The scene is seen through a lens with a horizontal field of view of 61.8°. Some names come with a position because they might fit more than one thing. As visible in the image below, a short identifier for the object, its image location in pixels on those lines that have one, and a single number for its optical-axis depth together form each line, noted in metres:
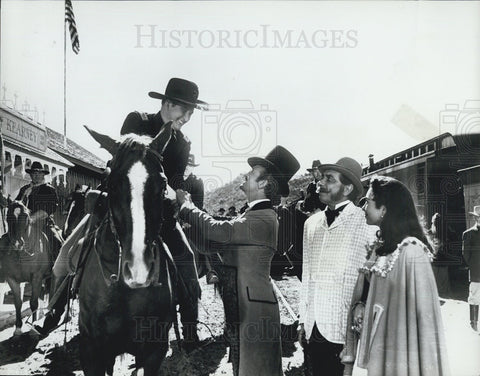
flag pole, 4.40
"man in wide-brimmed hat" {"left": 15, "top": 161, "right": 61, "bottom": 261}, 4.27
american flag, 4.36
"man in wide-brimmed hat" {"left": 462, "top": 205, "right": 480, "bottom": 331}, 4.18
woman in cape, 3.09
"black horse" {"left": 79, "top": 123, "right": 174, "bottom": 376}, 2.76
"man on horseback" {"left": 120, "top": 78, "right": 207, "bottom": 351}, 3.75
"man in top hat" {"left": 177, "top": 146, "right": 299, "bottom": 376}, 3.39
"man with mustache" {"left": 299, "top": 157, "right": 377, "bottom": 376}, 3.28
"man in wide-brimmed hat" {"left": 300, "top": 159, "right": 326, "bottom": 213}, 4.14
